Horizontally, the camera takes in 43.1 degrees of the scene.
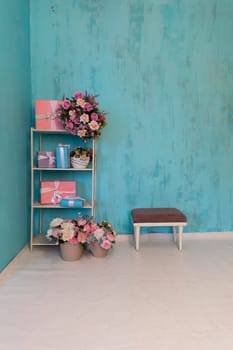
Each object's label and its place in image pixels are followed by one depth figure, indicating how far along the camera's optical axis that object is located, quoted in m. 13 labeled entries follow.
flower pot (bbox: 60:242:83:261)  2.63
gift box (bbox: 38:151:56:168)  2.90
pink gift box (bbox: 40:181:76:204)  2.92
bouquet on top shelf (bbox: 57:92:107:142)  2.70
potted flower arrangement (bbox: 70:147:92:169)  2.88
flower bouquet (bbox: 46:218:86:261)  2.60
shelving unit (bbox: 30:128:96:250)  2.87
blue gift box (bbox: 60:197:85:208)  2.82
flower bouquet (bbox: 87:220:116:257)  2.67
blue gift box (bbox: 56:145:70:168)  2.88
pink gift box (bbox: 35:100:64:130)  2.84
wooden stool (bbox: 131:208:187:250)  2.88
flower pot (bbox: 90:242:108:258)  2.73
